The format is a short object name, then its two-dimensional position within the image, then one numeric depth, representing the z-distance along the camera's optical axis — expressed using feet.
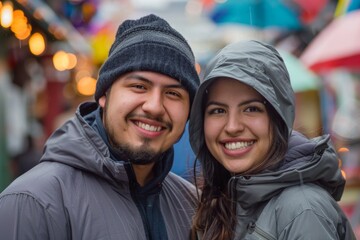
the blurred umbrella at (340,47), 21.72
